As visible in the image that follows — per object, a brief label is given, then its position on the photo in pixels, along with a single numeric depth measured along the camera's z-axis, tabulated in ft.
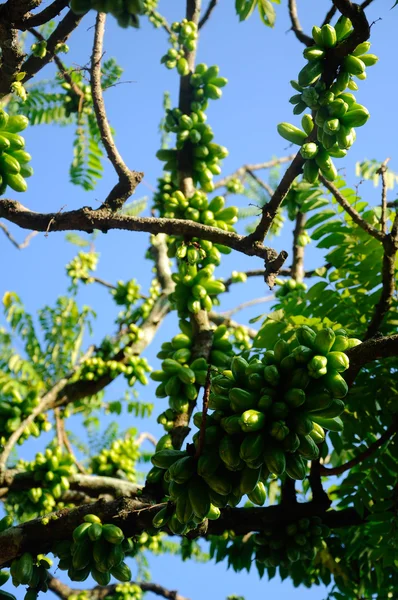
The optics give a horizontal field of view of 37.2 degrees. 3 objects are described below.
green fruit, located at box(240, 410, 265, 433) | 7.02
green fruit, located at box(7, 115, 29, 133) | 9.62
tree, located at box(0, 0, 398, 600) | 7.55
